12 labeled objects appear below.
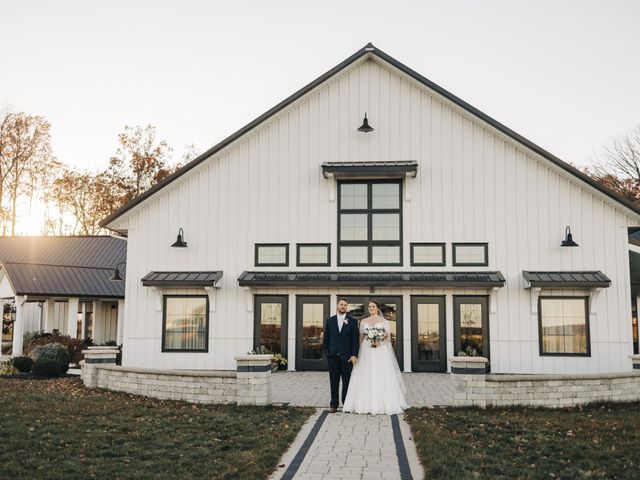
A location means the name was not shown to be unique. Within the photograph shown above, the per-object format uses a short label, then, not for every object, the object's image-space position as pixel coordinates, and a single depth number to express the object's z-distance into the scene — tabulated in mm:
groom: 11656
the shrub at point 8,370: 19828
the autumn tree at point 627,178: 41750
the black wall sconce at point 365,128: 17969
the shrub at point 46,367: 19094
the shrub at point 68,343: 22950
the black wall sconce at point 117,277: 20359
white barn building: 17297
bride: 11375
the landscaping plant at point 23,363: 20250
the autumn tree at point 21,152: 39906
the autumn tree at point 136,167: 38750
